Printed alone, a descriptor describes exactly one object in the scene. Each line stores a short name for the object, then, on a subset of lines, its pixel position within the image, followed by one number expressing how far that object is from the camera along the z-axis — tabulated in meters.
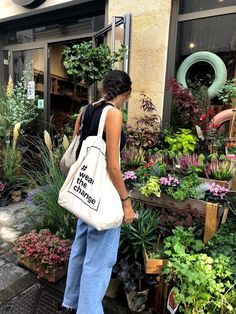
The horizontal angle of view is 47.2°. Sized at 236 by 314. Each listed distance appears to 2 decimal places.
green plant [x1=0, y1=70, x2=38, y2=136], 4.55
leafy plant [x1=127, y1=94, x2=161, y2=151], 3.24
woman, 1.49
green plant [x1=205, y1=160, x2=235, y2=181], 2.36
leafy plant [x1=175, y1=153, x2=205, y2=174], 2.43
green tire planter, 3.29
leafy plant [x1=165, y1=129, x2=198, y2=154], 2.94
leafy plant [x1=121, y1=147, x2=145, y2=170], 2.80
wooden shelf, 1.99
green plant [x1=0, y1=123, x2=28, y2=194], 3.81
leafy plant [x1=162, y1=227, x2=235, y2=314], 1.50
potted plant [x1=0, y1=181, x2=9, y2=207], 3.66
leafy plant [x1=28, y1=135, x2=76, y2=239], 2.53
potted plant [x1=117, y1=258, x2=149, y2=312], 1.83
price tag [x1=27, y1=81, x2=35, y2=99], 5.22
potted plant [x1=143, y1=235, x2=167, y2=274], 1.75
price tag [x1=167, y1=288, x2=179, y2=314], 1.65
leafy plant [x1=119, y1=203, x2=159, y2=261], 1.93
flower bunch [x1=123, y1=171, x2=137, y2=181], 2.44
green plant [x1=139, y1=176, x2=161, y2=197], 2.17
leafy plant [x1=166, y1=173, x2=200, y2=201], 2.14
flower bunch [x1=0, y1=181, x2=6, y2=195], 3.56
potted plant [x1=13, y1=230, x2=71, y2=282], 2.12
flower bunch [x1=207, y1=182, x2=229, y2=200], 2.10
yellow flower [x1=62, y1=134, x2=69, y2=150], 3.12
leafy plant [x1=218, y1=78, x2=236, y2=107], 2.55
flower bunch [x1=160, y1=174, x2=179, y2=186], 2.25
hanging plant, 3.18
